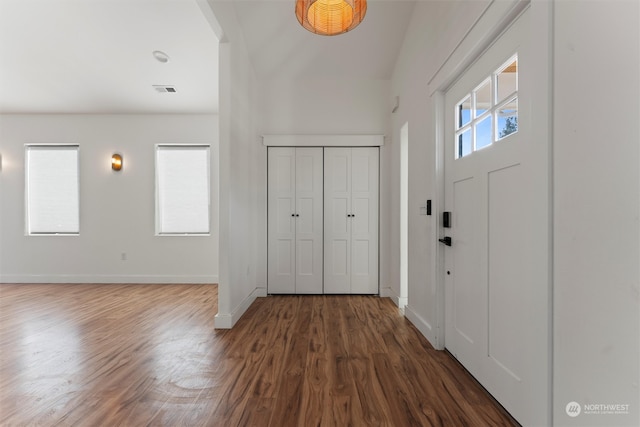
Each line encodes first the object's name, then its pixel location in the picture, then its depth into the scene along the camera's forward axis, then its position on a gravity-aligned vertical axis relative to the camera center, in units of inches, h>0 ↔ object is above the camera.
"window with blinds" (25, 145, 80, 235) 175.5 +13.8
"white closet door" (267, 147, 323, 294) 146.3 -4.5
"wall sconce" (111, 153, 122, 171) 171.0 +31.6
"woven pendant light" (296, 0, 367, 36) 74.0 +56.5
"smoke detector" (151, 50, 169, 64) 130.5 +76.8
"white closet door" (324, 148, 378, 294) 146.6 -3.9
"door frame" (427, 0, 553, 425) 43.0 +24.5
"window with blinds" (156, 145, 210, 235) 175.0 +14.7
